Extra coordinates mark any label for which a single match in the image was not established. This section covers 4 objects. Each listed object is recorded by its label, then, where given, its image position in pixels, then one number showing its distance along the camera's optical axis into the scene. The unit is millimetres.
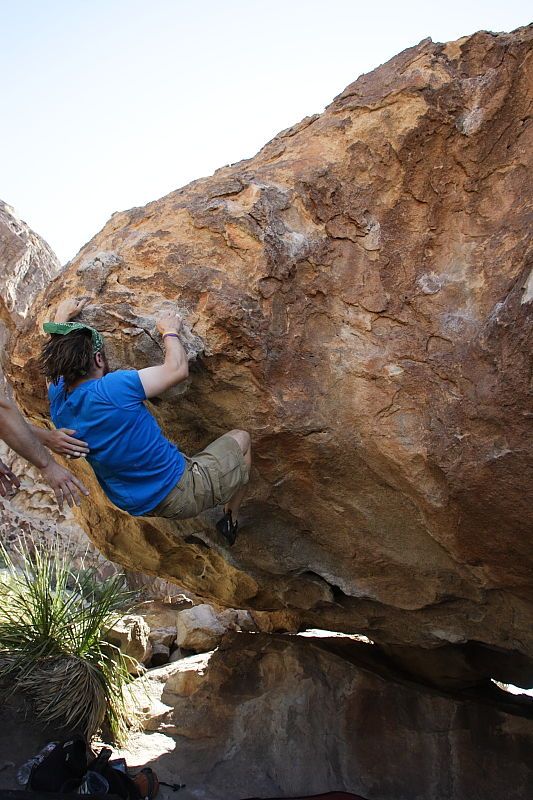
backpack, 3889
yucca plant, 4957
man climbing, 3207
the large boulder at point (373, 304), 3453
